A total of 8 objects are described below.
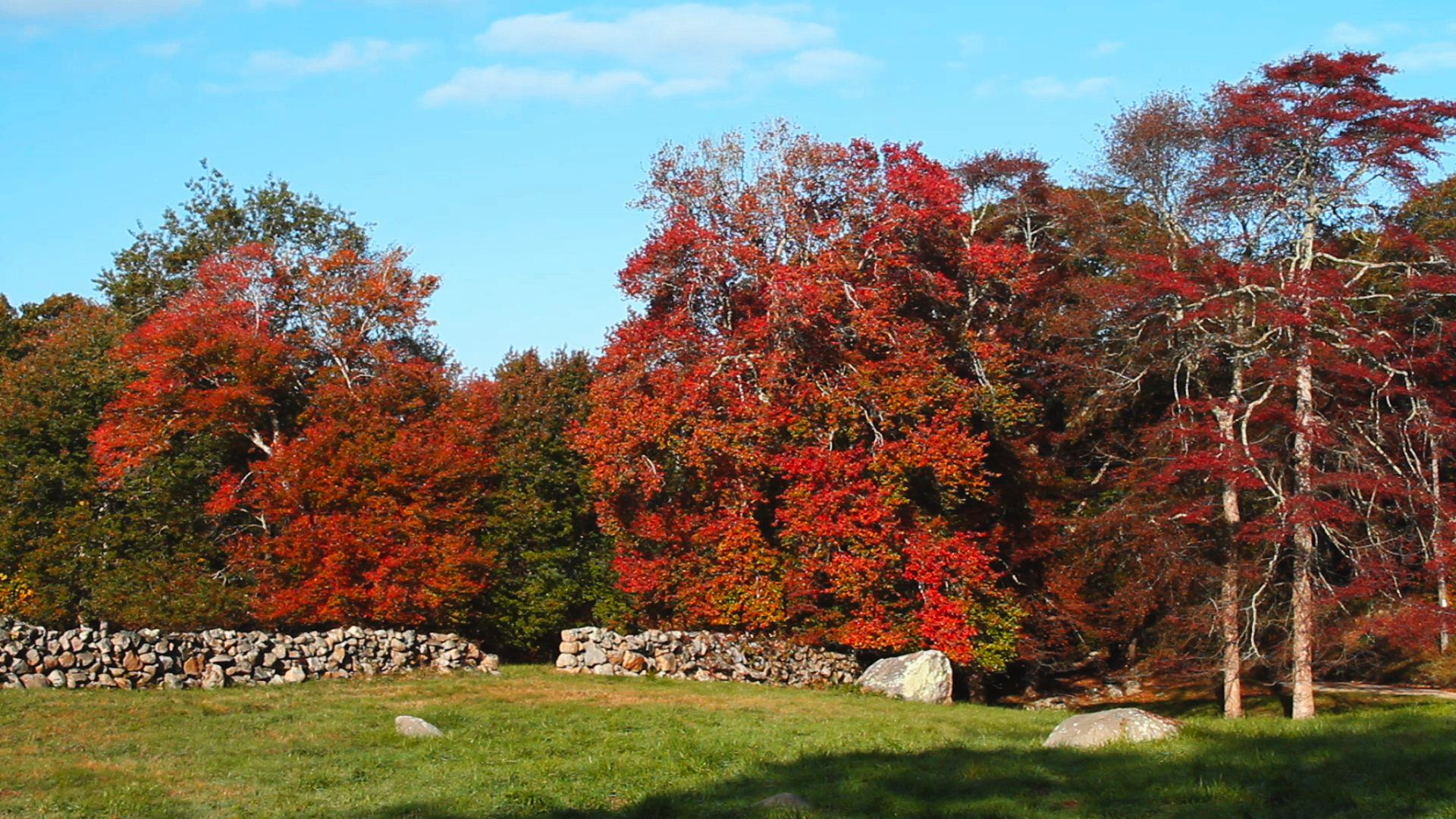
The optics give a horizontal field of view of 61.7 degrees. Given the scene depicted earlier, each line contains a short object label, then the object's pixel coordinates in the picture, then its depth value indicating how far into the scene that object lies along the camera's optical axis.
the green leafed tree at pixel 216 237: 43.53
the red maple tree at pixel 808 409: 26.88
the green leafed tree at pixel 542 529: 29.39
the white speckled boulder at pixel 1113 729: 13.93
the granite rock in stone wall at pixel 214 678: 21.22
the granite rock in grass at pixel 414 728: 15.48
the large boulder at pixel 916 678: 24.00
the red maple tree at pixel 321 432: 25.77
